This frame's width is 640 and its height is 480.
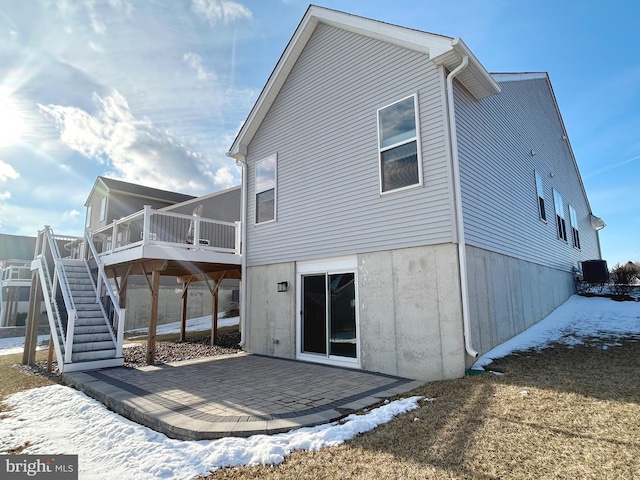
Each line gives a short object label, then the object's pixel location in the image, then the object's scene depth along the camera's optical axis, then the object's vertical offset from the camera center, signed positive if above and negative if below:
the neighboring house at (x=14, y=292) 21.27 +0.16
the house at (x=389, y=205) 6.20 +1.85
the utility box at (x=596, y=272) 13.55 +0.56
